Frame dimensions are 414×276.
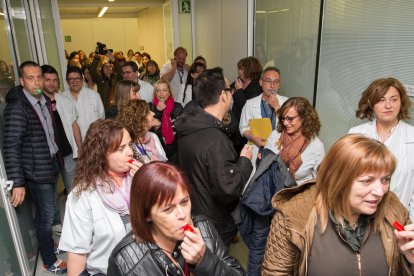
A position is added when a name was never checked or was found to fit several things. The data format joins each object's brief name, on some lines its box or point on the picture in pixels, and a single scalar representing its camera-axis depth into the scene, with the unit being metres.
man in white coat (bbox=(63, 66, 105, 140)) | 3.73
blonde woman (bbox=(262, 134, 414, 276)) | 1.29
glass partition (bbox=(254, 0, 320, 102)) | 3.27
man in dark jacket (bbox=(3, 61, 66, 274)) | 2.44
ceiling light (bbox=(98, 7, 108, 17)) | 11.28
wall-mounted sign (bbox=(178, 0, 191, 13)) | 6.77
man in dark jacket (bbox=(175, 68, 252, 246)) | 1.93
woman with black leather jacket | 1.16
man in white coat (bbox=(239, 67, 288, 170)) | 3.21
